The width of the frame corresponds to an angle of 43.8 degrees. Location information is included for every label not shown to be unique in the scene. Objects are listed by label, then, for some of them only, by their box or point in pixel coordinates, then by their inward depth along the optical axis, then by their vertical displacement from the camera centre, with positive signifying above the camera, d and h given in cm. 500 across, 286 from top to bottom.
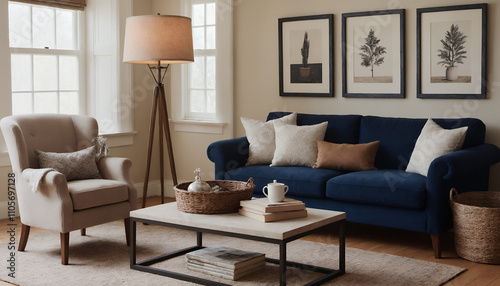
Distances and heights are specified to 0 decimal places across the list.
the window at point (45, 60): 554 +50
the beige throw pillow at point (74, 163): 438 -36
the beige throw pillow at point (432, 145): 432 -25
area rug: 362 -97
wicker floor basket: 391 -78
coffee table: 322 -62
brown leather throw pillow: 474 -36
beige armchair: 402 -49
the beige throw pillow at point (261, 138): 520 -23
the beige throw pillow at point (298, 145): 499 -28
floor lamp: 480 +56
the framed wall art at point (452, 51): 468 +45
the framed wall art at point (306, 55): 547 +50
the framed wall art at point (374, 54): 507 +47
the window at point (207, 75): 604 +37
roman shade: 557 +101
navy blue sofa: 411 -48
